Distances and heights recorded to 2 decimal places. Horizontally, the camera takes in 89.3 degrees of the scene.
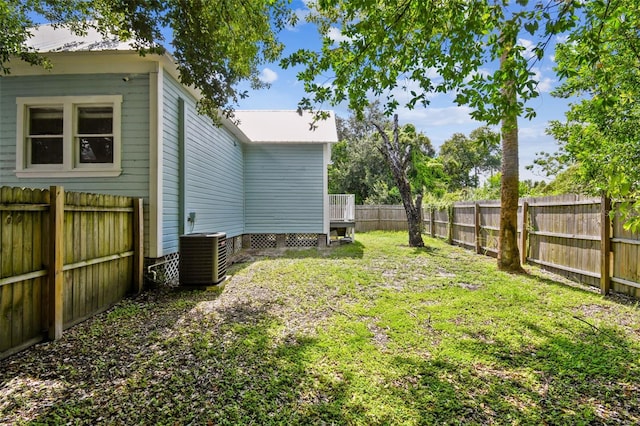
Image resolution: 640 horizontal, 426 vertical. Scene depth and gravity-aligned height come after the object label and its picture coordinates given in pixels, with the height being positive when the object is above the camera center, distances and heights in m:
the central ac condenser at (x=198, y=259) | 5.51 -0.80
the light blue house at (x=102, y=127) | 5.53 +1.50
